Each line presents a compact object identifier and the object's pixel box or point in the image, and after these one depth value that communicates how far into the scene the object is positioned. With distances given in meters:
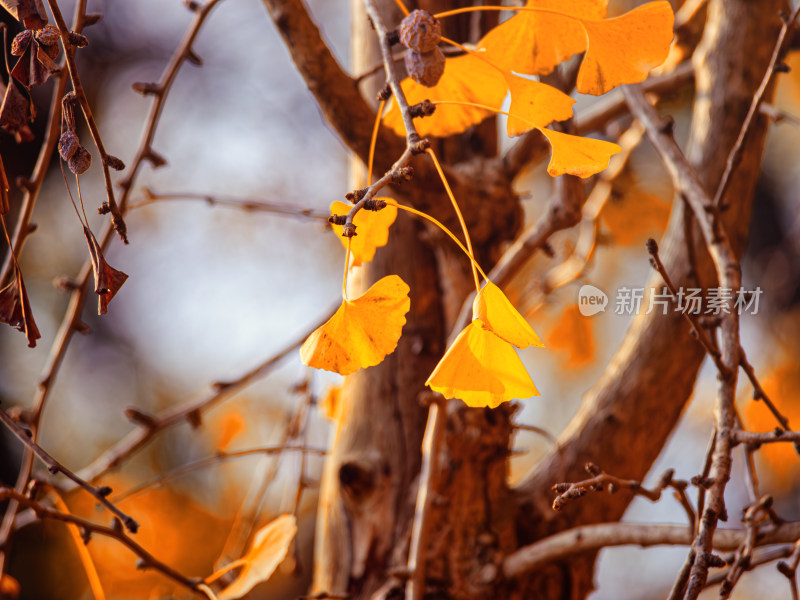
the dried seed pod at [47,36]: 2.37
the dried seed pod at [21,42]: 2.38
